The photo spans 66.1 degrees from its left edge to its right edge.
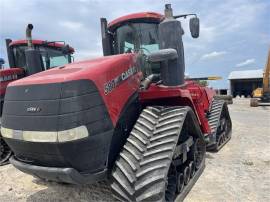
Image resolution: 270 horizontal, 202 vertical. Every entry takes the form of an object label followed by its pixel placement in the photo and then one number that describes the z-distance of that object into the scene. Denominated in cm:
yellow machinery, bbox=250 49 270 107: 1283
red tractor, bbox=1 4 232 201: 207
